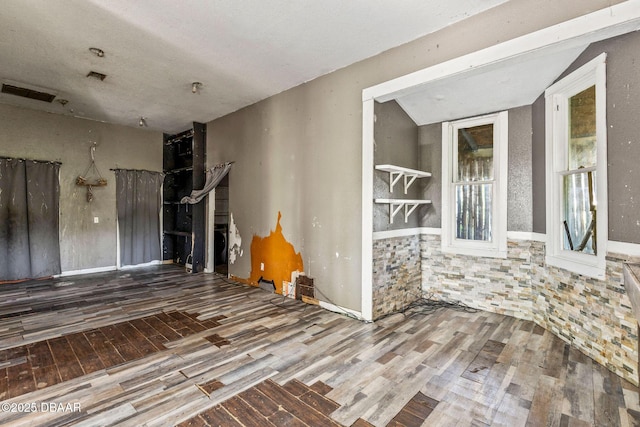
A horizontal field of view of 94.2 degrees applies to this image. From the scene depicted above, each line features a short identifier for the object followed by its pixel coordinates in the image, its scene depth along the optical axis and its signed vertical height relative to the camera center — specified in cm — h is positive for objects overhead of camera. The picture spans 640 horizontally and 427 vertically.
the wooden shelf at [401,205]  344 +5
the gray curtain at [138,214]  616 -4
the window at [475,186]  362 +30
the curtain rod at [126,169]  609 +90
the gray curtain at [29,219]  490 -10
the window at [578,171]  238 +34
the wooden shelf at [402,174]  332 +44
